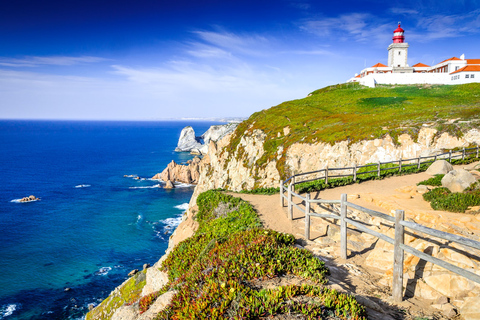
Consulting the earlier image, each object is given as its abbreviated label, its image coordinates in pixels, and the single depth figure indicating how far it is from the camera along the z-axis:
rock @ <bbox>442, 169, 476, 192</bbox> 15.58
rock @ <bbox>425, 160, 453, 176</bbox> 21.39
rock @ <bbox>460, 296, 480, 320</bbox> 5.59
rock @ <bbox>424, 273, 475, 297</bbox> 6.82
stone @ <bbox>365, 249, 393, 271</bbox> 8.62
